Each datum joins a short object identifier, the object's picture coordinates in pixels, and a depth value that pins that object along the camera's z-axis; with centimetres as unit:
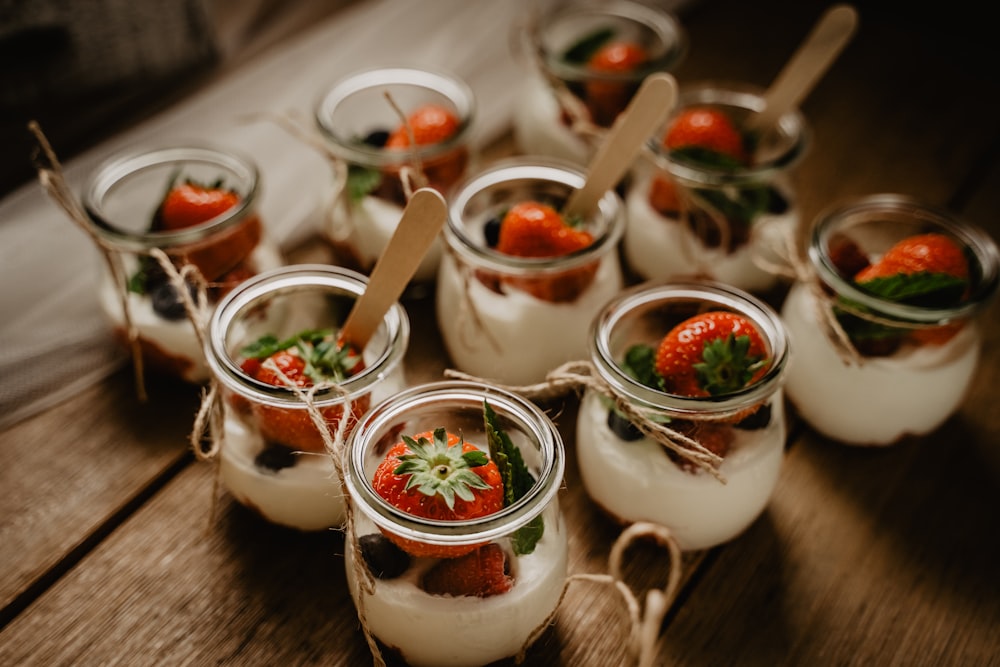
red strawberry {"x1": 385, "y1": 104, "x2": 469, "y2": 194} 48
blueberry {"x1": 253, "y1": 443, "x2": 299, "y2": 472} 39
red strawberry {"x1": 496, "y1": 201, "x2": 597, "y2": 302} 43
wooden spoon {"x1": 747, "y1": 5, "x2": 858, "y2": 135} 46
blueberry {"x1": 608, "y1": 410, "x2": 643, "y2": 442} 39
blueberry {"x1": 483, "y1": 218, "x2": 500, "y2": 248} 44
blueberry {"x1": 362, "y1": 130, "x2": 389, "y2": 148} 48
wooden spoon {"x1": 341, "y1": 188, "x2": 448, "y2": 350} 38
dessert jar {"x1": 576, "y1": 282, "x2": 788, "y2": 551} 38
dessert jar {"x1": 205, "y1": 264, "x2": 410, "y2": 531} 38
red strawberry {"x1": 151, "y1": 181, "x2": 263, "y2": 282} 44
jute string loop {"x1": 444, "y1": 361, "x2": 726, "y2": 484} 37
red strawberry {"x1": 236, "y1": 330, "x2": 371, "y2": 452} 38
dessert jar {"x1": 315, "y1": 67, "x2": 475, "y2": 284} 47
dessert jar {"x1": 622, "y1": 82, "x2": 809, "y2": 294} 47
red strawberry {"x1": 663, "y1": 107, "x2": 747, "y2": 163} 48
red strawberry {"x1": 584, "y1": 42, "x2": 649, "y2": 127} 51
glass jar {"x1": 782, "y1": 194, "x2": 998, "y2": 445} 42
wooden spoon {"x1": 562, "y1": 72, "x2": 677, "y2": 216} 41
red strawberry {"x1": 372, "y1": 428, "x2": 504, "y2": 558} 35
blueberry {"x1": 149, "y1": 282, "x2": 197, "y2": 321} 44
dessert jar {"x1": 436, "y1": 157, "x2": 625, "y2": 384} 43
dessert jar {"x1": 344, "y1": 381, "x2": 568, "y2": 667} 35
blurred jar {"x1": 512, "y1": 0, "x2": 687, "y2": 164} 51
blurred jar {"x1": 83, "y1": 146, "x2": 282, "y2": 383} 43
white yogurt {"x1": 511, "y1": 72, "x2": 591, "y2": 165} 53
